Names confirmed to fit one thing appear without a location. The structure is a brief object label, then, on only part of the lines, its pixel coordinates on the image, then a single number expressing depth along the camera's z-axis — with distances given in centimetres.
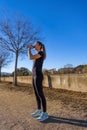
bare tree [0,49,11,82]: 1252
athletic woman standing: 204
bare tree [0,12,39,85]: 733
